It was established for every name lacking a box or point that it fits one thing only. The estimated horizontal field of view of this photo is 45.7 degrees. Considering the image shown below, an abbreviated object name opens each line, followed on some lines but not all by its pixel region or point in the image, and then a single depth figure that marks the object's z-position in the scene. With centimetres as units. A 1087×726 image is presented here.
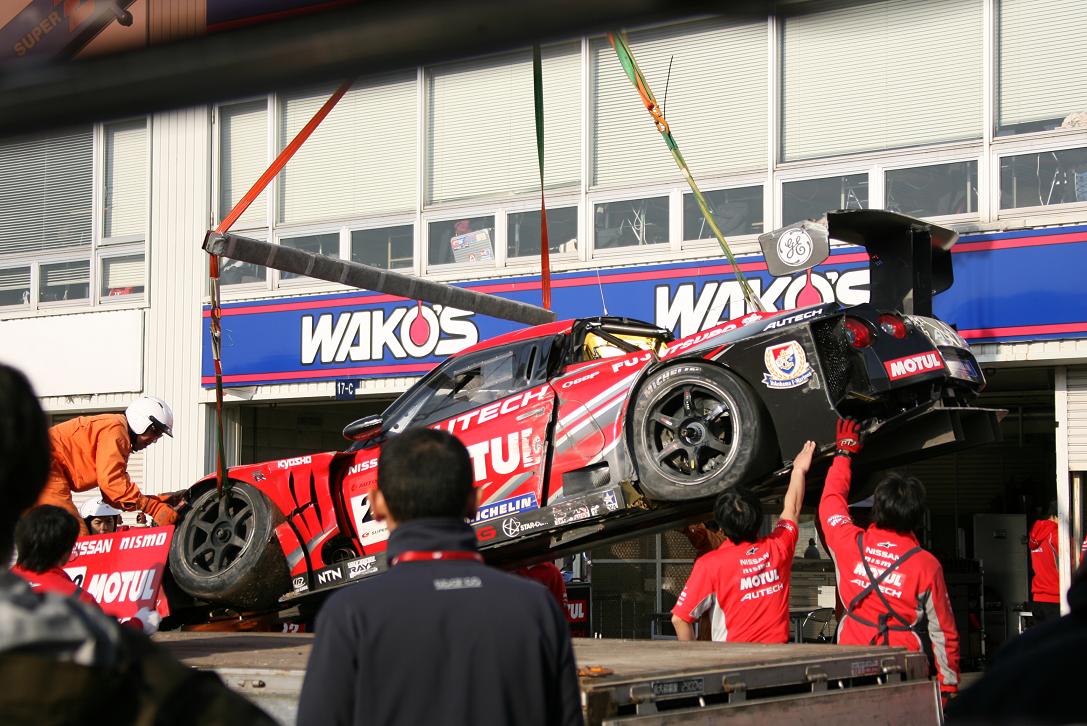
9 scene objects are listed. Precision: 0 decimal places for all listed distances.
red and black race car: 740
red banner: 727
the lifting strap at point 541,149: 576
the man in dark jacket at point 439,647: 283
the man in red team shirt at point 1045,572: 1299
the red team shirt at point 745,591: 655
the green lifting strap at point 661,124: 903
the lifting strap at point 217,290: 876
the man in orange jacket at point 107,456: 890
